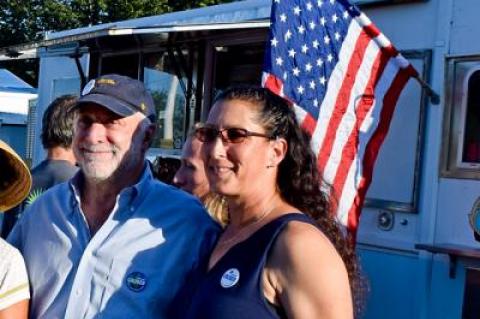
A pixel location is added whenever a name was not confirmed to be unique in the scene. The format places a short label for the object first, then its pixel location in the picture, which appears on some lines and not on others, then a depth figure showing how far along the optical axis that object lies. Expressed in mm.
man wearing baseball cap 2252
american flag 4180
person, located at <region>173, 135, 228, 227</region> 3849
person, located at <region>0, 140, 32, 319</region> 2141
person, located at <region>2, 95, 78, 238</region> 3808
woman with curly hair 1889
